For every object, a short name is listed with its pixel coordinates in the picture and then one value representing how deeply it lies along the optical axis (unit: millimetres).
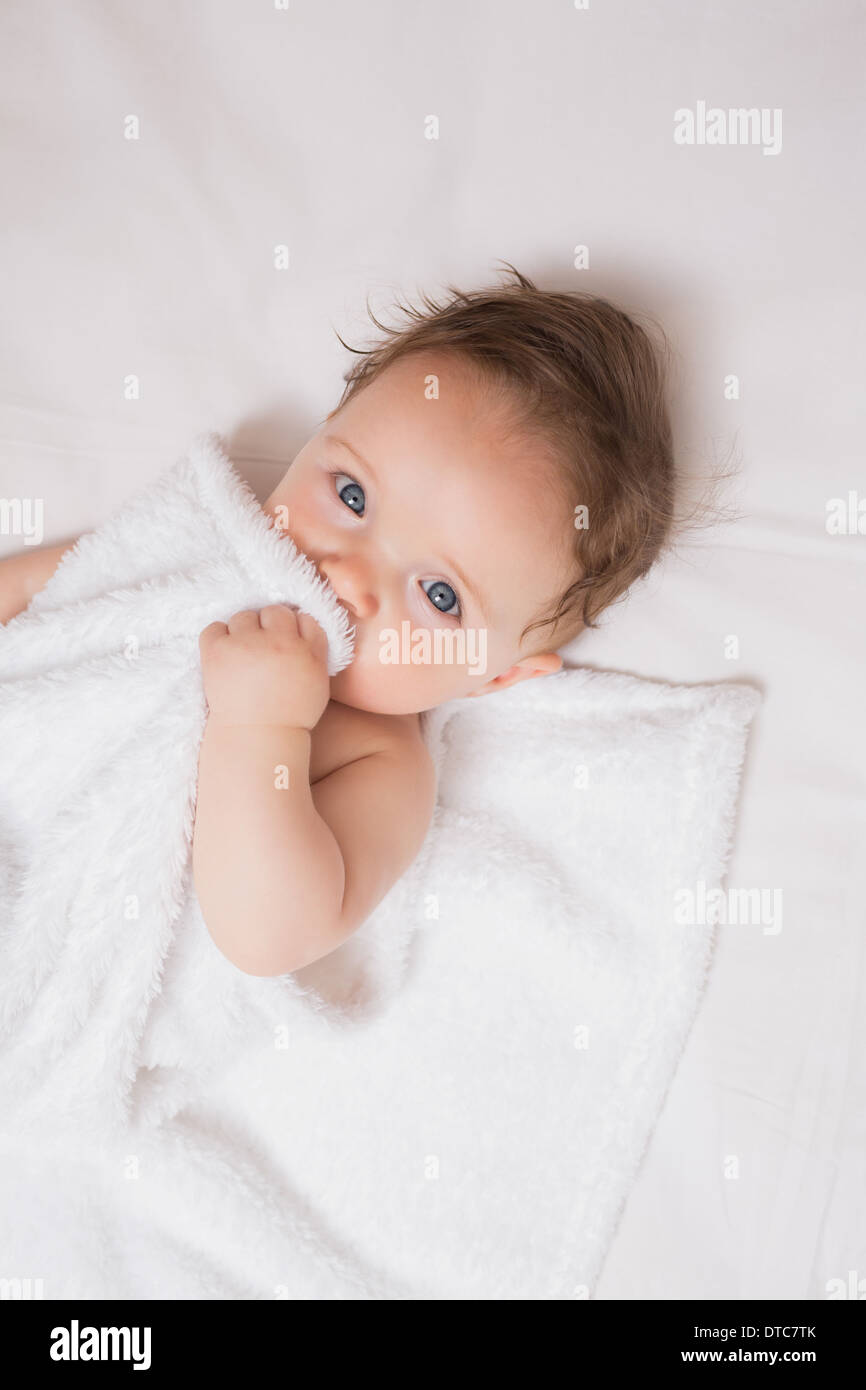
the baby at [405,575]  474
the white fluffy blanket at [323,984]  492
